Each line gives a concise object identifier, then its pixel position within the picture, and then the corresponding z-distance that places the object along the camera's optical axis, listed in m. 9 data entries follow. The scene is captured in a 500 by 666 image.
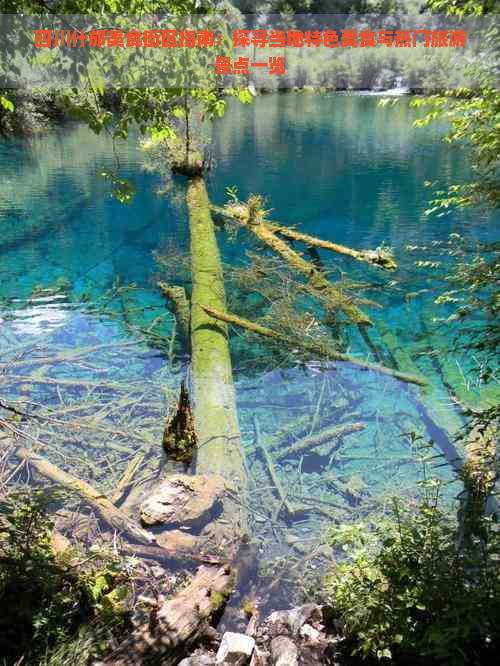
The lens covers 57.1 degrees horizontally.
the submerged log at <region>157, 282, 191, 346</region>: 8.27
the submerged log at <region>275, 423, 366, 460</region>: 5.73
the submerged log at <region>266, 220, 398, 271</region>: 10.16
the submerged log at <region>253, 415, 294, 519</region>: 4.99
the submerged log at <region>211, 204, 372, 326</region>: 8.48
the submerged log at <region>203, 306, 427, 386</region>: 7.07
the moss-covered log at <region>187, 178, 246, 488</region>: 5.32
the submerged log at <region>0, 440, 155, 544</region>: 4.42
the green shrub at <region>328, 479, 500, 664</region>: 2.59
